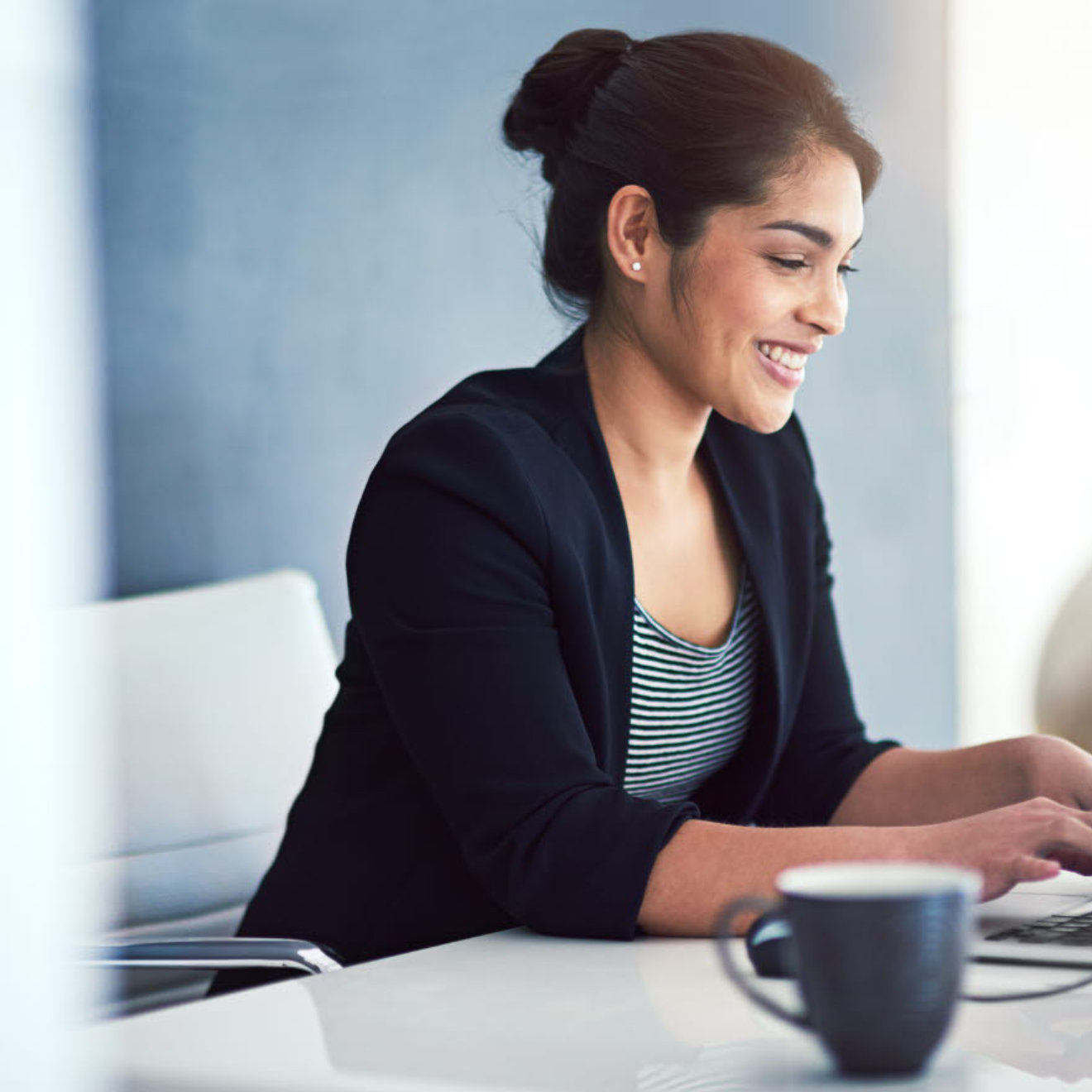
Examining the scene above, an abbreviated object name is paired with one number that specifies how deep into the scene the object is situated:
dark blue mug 1.04
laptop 1.45
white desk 1.26
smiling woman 1.56
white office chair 2.05
